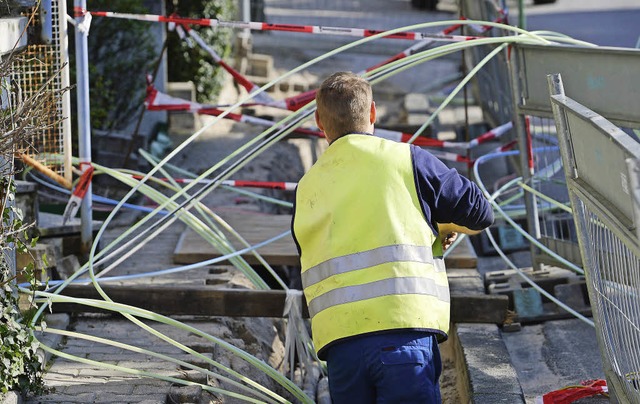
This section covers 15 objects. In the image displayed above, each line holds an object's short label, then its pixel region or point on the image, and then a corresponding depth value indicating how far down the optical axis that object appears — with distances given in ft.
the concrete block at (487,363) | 32.72
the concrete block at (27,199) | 41.21
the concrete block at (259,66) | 96.66
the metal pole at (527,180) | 45.68
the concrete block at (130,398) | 31.80
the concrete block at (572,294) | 43.22
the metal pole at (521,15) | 65.88
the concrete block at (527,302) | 43.55
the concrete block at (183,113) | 78.67
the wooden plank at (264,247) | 48.06
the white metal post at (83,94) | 43.20
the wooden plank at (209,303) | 38.39
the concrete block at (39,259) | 39.99
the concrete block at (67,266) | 43.02
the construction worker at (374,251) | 24.30
